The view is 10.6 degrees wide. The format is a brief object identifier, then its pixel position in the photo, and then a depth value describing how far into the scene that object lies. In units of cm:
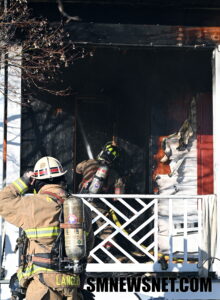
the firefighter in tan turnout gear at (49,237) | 1128
